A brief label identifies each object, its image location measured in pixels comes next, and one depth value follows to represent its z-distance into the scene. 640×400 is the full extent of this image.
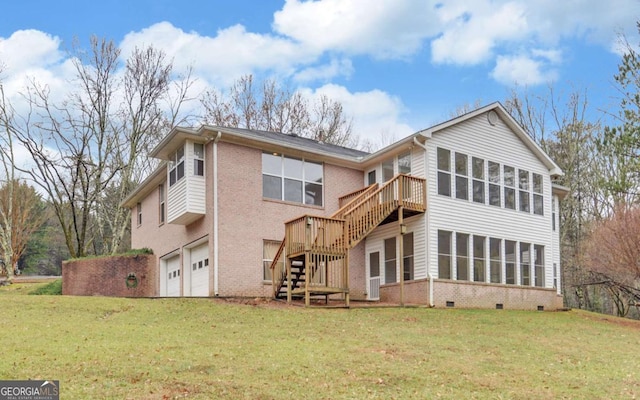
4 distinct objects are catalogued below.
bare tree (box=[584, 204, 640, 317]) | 23.38
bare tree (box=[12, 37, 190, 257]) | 34.28
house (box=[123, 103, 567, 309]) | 20.39
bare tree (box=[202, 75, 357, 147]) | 41.06
